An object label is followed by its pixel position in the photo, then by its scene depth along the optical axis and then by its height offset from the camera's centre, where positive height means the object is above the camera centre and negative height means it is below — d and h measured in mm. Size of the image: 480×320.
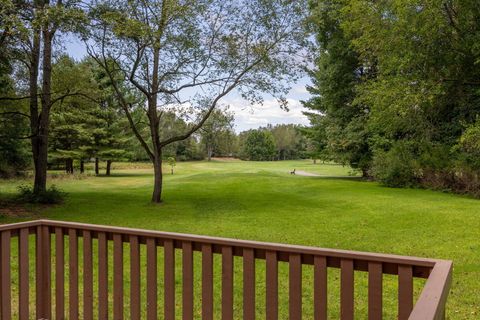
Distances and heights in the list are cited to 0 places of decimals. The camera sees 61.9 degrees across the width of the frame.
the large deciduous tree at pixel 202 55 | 12672 +3341
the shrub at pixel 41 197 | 13164 -1455
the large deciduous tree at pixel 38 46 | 9450 +3056
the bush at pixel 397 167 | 19375 -713
